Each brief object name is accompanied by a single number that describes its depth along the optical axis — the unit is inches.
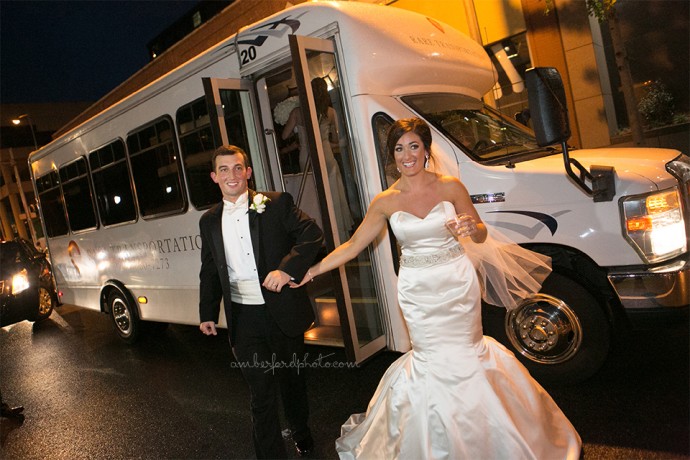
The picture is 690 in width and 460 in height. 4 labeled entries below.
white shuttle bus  137.3
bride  112.3
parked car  364.2
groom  129.0
